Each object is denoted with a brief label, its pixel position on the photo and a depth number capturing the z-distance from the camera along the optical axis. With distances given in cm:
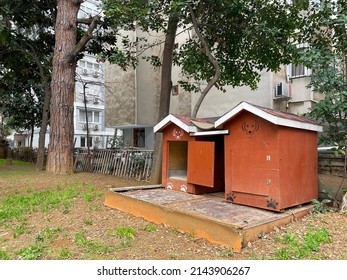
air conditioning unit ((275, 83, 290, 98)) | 1162
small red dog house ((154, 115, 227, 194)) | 576
